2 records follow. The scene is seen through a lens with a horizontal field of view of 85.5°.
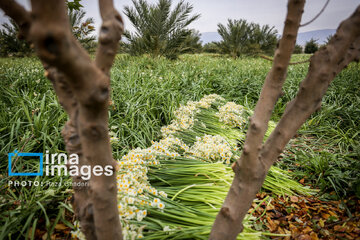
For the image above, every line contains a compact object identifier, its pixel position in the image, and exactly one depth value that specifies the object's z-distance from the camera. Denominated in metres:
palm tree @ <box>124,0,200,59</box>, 7.04
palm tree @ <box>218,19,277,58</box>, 11.55
